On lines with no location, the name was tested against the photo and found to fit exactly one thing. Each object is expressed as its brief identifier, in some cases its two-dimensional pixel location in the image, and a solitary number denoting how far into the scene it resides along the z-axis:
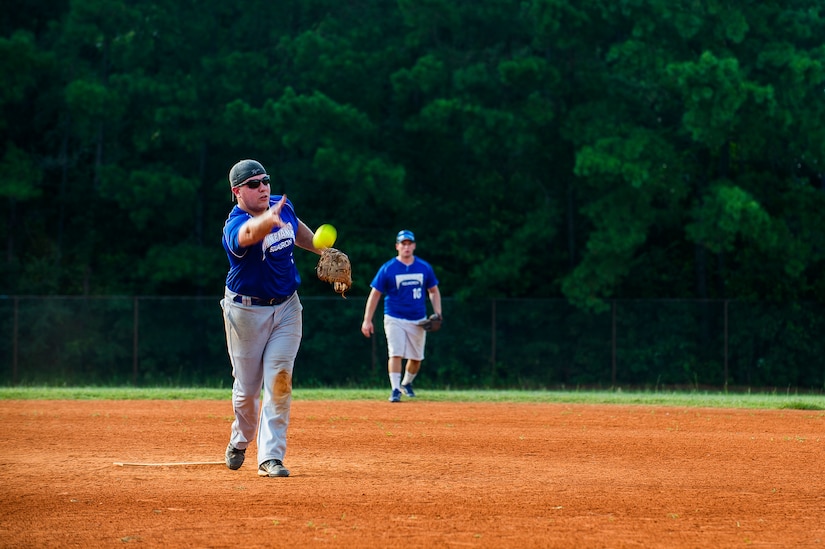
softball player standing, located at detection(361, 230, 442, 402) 32.34
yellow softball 15.84
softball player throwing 16.50
